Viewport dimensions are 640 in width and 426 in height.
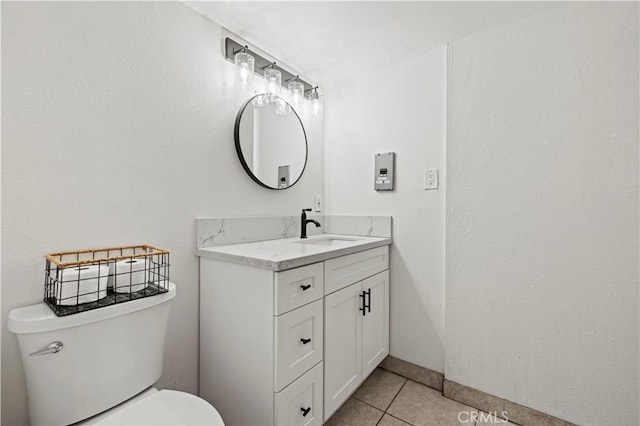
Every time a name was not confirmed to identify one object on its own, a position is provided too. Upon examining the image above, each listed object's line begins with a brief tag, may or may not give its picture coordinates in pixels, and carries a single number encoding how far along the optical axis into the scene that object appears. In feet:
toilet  2.74
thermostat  6.46
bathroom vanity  3.67
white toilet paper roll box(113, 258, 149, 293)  3.37
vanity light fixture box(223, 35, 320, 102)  5.24
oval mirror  5.46
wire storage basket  2.95
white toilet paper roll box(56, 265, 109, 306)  2.94
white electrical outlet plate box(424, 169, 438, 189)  5.93
